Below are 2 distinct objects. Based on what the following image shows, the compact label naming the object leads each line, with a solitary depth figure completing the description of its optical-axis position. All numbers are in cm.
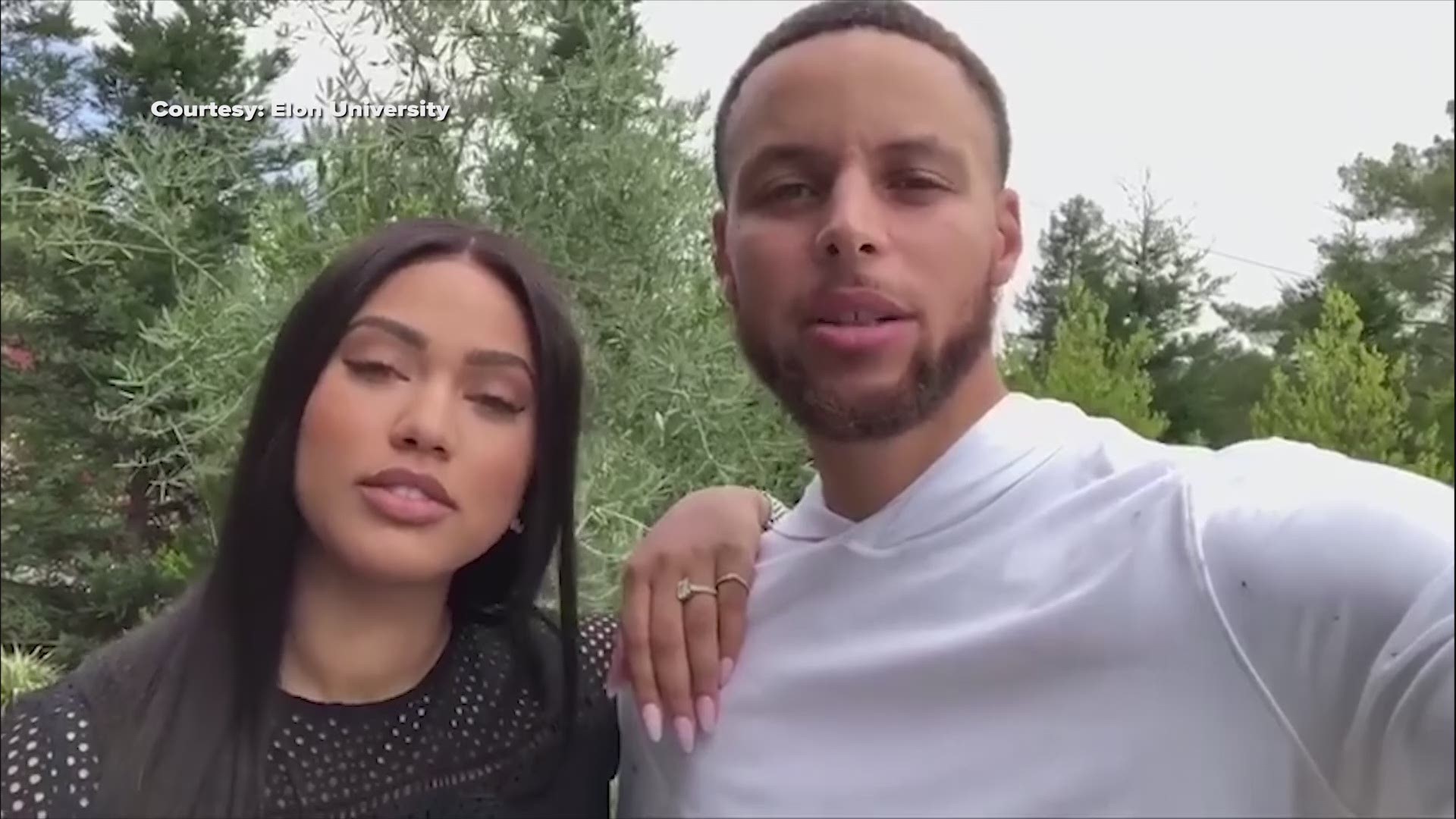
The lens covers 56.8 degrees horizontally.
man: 56
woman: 77
